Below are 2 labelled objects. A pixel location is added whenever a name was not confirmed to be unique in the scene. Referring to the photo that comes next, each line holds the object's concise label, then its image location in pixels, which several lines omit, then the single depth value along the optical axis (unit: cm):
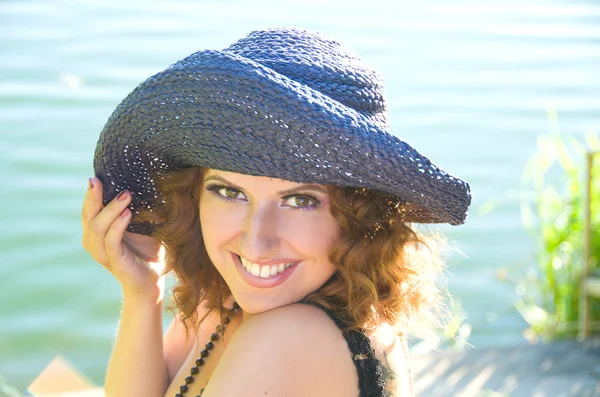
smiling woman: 189
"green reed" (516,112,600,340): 484
